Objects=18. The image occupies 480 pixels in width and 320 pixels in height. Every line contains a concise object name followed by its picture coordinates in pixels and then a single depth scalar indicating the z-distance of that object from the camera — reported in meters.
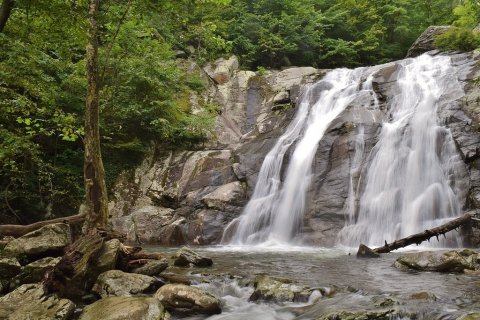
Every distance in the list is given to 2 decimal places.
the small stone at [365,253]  8.73
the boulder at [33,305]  4.80
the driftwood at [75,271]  5.56
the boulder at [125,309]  4.55
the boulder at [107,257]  6.15
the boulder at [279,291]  5.64
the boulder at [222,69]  22.70
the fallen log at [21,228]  7.52
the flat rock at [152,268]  6.62
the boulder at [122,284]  5.62
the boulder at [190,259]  7.94
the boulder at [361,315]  4.55
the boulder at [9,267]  5.97
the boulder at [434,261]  6.90
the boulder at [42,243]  6.49
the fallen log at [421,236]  8.47
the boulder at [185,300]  5.27
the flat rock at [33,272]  5.94
